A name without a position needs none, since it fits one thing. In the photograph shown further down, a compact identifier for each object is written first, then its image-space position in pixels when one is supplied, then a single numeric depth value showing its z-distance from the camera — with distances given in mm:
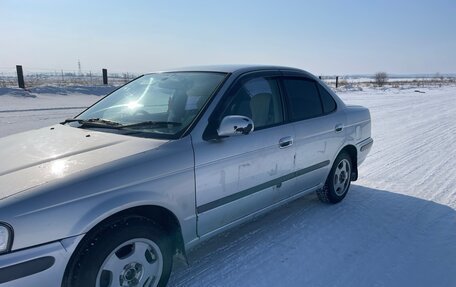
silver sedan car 1998
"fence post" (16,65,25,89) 16188
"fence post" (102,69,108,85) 20197
